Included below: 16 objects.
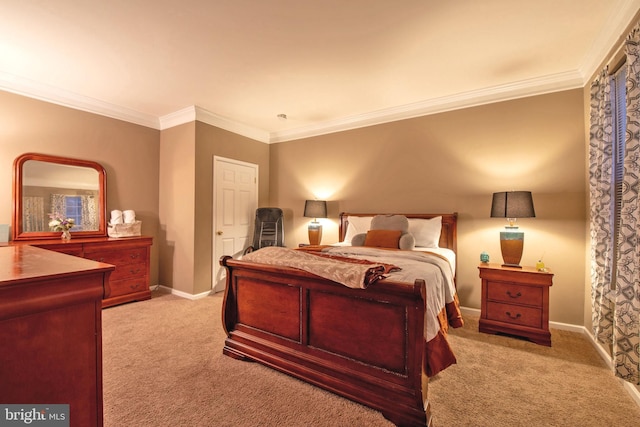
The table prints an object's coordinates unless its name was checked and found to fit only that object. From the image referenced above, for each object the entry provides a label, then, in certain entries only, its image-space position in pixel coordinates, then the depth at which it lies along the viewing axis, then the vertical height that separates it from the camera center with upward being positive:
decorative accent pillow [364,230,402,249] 3.27 -0.33
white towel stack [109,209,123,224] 3.84 -0.11
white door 4.27 +0.04
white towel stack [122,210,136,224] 3.91 -0.09
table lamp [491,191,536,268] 2.80 -0.02
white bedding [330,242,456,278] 3.05 -0.47
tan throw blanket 1.77 -0.39
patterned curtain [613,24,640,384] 1.72 -0.18
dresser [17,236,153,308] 3.26 -0.61
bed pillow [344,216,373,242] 3.93 -0.21
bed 1.64 -0.84
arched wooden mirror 3.22 +0.17
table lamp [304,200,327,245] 4.37 -0.04
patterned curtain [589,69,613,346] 2.22 -0.03
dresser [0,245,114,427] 0.97 -0.48
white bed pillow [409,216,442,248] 3.40 -0.25
